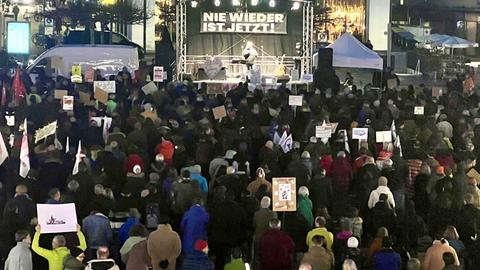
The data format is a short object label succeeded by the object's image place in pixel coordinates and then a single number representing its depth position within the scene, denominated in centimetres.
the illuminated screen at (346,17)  5278
